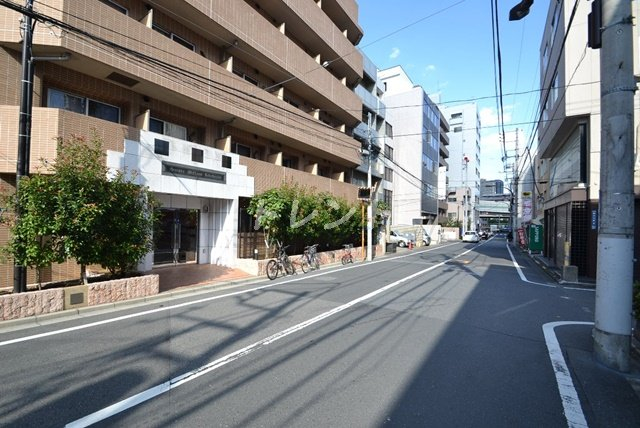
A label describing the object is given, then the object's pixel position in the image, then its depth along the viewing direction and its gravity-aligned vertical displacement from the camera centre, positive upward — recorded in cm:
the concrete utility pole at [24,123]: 720 +181
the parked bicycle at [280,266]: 1266 -190
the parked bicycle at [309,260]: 1502 -188
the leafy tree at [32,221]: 704 -21
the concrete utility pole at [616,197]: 466 +36
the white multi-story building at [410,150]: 4509 +895
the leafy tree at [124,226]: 809 -32
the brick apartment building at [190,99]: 946 +424
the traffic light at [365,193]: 2080 +145
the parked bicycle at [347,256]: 1888 -210
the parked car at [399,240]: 3509 -214
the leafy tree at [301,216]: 1450 +1
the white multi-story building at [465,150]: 7481 +1522
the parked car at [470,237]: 4850 -235
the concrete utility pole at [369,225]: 2119 -44
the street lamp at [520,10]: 656 +399
